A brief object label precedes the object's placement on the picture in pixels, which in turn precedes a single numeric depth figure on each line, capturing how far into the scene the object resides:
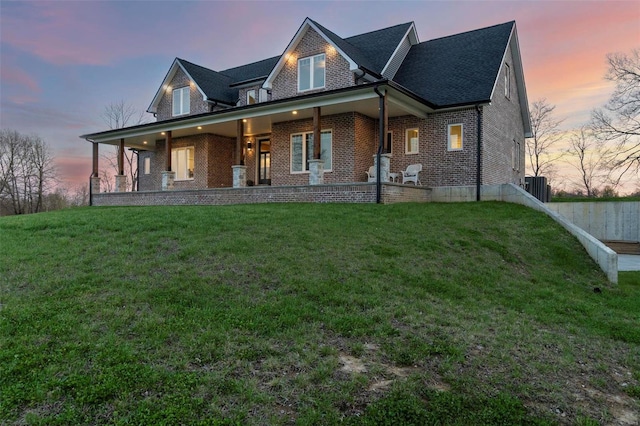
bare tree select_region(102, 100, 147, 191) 39.31
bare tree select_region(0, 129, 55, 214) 35.56
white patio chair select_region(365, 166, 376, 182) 14.67
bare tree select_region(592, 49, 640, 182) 24.41
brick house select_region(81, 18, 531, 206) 15.11
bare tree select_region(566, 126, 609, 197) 36.21
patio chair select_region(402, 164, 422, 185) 15.08
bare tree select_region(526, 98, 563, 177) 34.88
